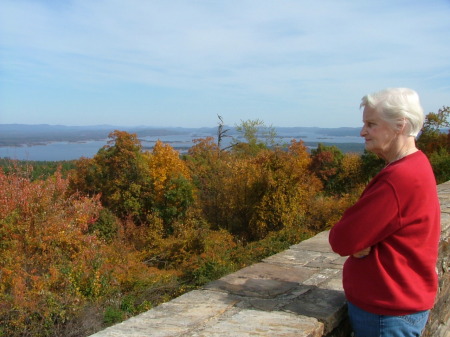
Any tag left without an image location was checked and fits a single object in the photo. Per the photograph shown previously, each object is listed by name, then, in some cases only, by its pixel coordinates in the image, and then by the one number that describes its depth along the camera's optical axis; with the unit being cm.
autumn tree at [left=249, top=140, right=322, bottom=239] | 1695
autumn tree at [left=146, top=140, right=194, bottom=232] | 2300
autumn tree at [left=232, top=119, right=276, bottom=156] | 4281
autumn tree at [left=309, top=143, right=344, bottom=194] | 2802
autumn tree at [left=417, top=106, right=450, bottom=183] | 1950
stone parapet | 205
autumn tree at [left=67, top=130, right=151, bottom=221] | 2433
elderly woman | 183
